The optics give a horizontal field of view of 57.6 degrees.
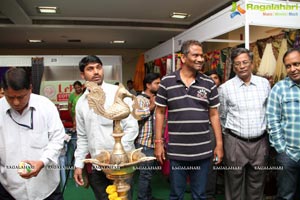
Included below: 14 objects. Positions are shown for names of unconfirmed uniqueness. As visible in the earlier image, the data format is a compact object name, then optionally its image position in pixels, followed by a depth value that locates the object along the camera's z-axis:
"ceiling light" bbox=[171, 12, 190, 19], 5.71
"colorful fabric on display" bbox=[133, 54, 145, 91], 5.82
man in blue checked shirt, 1.87
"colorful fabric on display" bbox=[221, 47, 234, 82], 3.32
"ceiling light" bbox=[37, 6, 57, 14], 5.16
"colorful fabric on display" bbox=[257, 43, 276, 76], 2.70
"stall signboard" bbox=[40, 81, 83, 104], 5.46
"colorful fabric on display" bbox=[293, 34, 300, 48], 2.61
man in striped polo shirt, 1.73
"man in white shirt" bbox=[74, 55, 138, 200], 1.45
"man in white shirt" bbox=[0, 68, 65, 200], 1.29
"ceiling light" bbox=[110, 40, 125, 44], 8.49
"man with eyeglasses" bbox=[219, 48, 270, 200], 2.00
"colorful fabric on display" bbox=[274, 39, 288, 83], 2.59
